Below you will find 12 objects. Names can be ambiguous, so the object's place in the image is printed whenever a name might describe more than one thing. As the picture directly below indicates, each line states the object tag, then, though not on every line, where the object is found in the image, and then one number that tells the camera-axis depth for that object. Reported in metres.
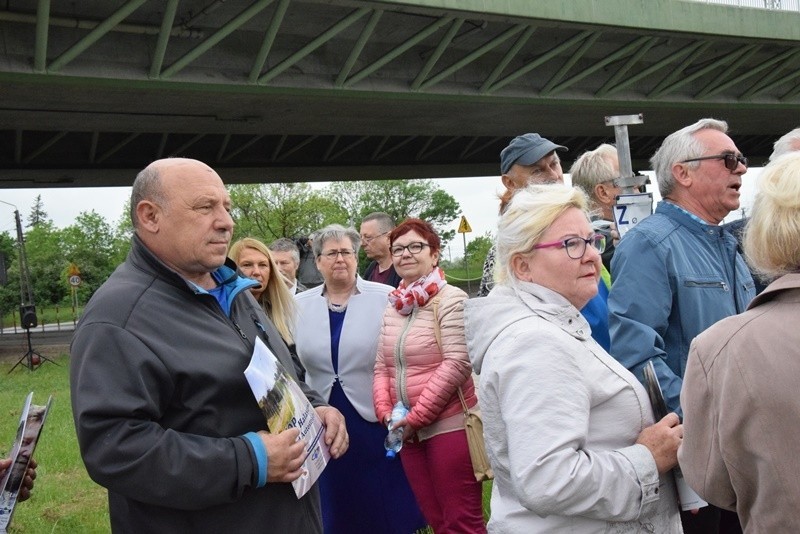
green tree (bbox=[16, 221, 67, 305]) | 72.94
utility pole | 18.83
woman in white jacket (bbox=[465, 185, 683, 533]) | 2.39
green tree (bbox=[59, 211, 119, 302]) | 76.31
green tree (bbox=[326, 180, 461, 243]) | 72.25
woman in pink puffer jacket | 4.57
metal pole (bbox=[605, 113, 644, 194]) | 4.64
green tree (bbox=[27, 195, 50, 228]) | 104.50
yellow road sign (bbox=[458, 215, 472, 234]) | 25.75
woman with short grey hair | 5.11
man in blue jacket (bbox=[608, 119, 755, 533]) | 3.30
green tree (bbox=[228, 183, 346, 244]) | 58.41
